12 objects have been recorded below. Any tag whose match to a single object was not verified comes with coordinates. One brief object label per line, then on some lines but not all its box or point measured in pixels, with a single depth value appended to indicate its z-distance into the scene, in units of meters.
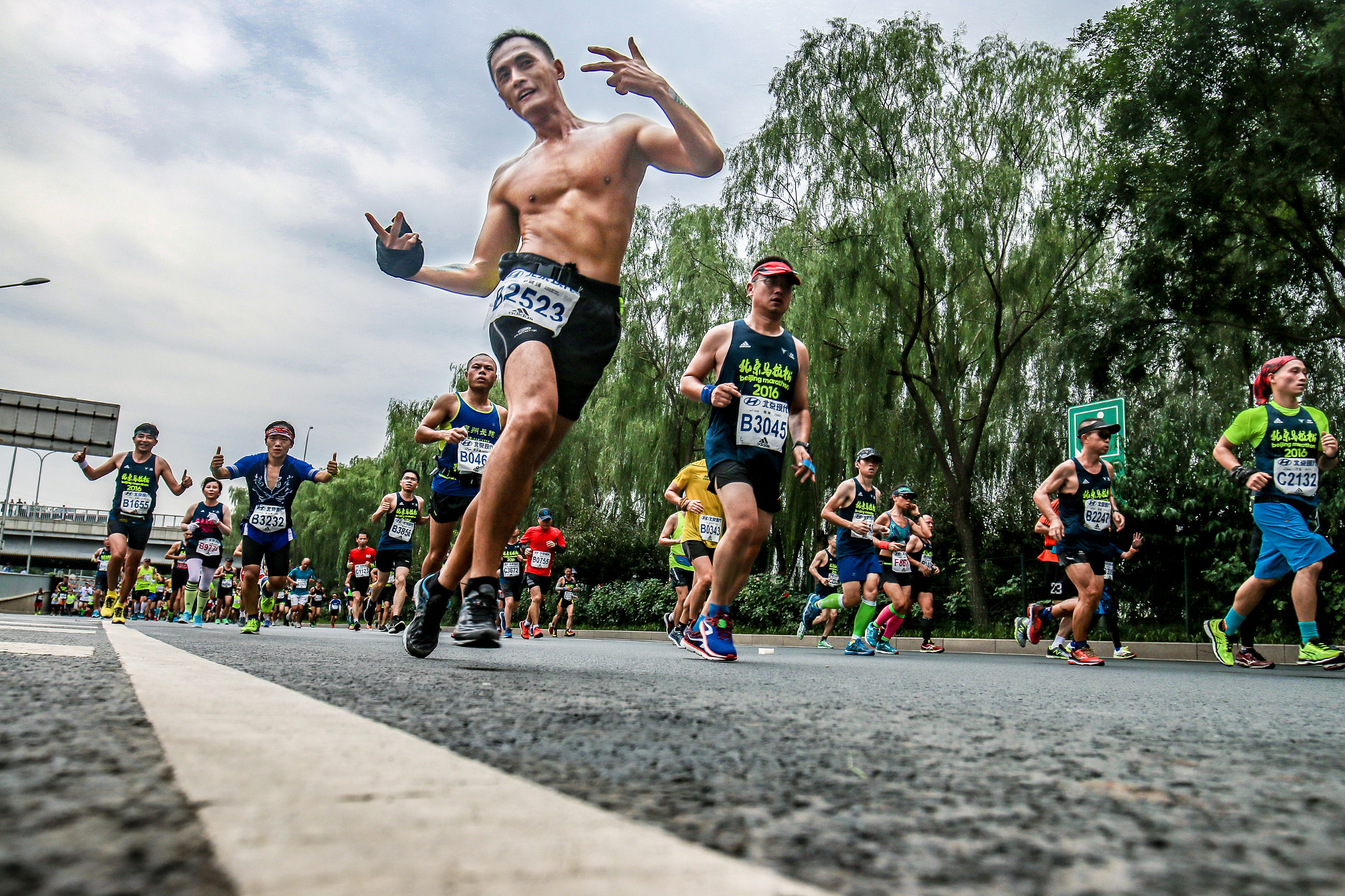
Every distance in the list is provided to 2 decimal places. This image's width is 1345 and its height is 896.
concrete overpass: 67.75
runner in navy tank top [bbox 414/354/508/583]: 7.85
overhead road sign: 31.69
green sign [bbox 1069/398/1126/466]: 9.99
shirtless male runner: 3.77
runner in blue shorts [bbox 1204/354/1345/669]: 6.78
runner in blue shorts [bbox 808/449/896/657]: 10.27
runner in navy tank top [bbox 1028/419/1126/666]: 8.22
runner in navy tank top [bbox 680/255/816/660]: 5.36
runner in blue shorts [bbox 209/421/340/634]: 9.45
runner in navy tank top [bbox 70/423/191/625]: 10.88
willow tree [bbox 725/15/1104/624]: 16.83
